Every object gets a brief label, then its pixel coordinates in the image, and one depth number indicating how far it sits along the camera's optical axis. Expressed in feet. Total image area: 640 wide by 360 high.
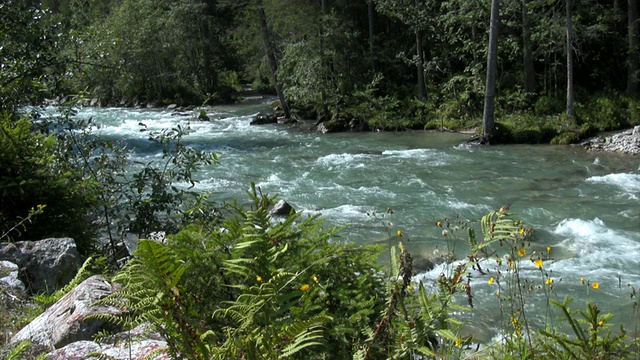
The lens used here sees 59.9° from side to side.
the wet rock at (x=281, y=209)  38.43
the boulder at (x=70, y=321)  10.56
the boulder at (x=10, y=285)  13.98
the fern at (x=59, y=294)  13.94
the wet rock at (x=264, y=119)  88.75
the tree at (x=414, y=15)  81.30
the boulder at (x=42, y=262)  16.95
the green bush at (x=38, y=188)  20.33
